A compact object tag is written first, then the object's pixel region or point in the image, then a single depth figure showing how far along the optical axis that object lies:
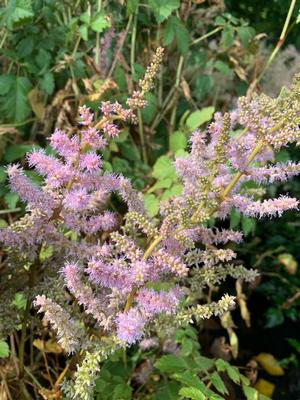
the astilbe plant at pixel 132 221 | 0.27
